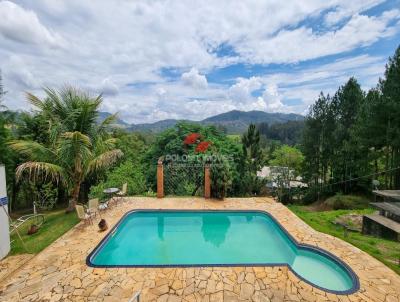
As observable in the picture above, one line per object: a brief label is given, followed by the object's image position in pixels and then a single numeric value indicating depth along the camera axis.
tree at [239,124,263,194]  16.88
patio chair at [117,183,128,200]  10.09
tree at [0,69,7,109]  10.31
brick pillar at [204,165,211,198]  11.05
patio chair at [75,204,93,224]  7.59
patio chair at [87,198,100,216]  8.06
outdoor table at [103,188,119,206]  9.56
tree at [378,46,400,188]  13.06
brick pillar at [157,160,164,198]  11.05
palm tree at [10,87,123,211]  8.47
